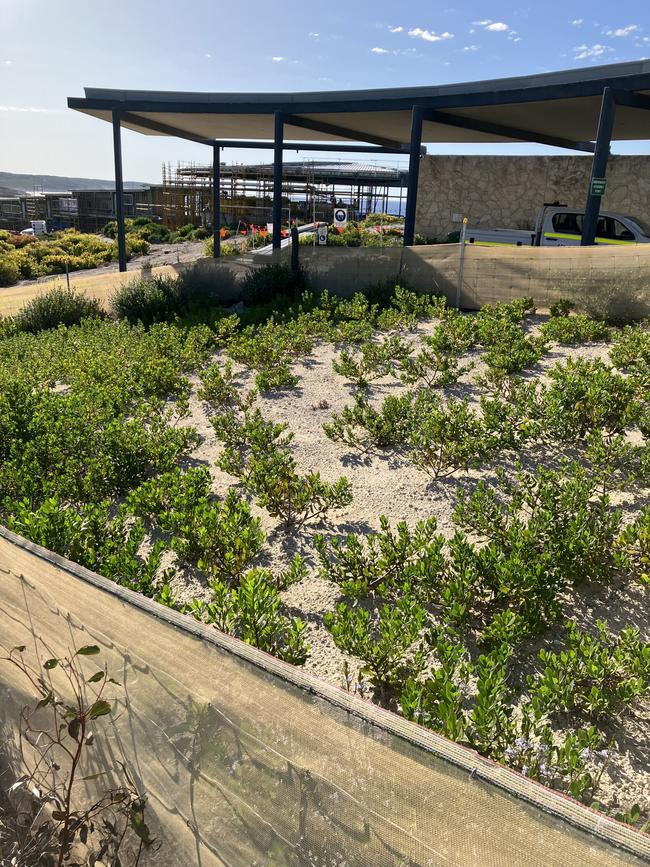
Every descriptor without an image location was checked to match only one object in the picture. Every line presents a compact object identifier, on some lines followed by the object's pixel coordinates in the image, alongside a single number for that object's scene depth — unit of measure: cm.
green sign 1248
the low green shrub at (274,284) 1421
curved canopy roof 1272
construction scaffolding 4403
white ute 1823
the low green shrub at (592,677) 290
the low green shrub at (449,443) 542
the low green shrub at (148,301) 1365
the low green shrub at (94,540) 381
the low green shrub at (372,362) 830
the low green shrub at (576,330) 941
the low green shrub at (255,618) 329
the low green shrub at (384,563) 388
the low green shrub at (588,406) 572
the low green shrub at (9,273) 2895
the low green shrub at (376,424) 624
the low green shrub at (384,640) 323
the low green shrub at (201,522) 427
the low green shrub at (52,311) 1402
